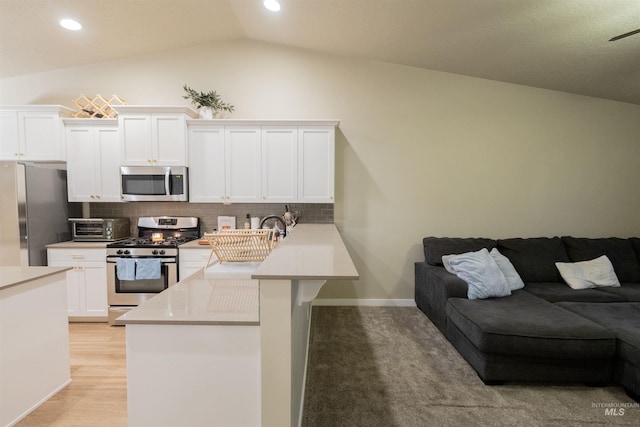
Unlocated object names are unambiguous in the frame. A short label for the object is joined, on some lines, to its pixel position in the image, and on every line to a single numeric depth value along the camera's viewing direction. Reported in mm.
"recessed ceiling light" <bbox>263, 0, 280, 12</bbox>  2867
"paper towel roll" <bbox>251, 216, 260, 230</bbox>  3732
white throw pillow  3166
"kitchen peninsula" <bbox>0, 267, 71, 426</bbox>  1865
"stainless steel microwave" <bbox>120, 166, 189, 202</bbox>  3500
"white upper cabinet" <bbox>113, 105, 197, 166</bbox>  3443
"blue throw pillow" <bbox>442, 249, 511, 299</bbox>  2797
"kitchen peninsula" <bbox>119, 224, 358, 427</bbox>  1348
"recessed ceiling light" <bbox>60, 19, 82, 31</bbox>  2990
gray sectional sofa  2195
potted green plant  3596
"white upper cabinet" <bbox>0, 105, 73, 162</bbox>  3447
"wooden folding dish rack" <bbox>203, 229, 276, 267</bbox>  1938
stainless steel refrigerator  3066
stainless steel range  3295
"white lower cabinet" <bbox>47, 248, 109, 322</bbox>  3352
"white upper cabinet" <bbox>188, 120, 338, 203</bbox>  3525
